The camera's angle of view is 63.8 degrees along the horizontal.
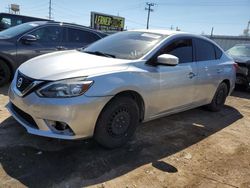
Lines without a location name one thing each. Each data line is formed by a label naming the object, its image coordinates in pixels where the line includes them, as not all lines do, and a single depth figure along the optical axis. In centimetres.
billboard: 2376
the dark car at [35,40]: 438
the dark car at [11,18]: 894
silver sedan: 226
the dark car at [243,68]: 594
